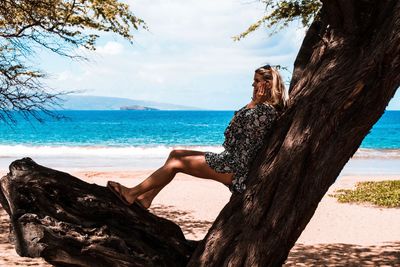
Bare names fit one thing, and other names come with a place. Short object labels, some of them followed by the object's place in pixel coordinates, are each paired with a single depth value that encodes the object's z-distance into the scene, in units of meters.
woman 4.90
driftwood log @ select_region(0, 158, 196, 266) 4.85
